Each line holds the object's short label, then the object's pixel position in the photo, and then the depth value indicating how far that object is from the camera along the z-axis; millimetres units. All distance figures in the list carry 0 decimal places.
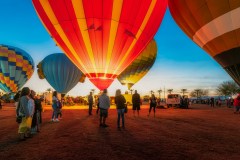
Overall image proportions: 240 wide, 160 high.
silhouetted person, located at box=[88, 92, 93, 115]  11470
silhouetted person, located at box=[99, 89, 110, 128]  6999
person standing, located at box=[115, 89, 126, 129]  6989
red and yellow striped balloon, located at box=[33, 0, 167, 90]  8869
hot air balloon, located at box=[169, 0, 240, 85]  8819
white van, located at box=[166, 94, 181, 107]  22468
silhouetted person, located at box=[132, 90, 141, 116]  9530
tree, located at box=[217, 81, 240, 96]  58160
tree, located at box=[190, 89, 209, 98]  99861
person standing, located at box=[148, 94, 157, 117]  10379
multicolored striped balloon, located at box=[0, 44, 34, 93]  21293
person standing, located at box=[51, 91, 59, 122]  8047
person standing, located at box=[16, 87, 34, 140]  4894
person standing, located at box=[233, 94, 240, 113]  13697
